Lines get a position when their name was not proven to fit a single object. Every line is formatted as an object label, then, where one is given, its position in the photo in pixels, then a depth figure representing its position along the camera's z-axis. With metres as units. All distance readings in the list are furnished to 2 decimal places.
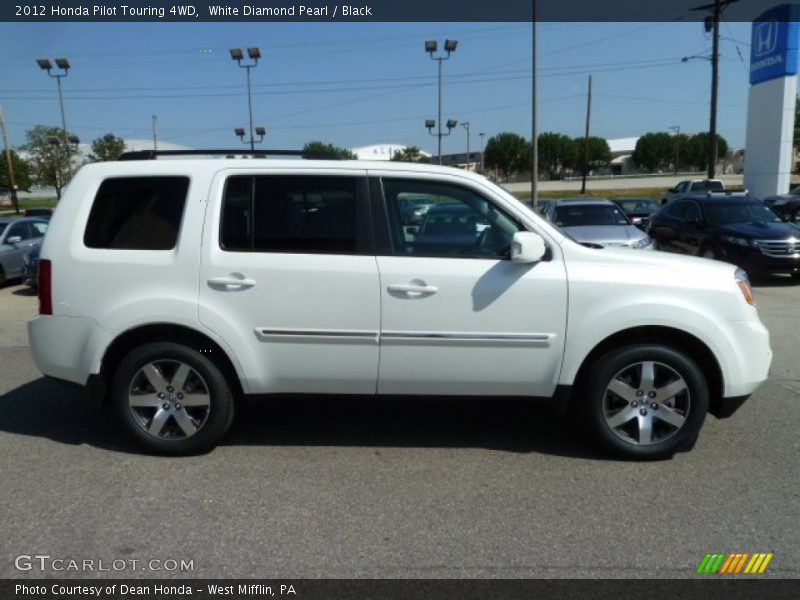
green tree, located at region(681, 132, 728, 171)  134.88
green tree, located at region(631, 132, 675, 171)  135.38
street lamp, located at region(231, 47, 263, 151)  29.94
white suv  4.18
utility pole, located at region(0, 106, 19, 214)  43.62
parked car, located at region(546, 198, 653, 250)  11.66
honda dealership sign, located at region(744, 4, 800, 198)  29.06
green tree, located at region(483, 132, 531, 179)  121.44
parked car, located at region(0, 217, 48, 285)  13.80
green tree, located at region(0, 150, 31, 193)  61.75
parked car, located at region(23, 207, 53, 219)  29.56
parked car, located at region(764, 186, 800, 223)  24.33
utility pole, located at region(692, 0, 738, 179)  31.04
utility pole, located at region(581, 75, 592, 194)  58.97
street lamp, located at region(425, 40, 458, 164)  28.65
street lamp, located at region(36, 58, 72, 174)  33.28
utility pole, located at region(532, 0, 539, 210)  21.92
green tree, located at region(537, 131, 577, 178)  126.75
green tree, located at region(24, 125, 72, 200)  58.22
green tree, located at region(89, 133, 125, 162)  61.06
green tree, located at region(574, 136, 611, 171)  131.75
